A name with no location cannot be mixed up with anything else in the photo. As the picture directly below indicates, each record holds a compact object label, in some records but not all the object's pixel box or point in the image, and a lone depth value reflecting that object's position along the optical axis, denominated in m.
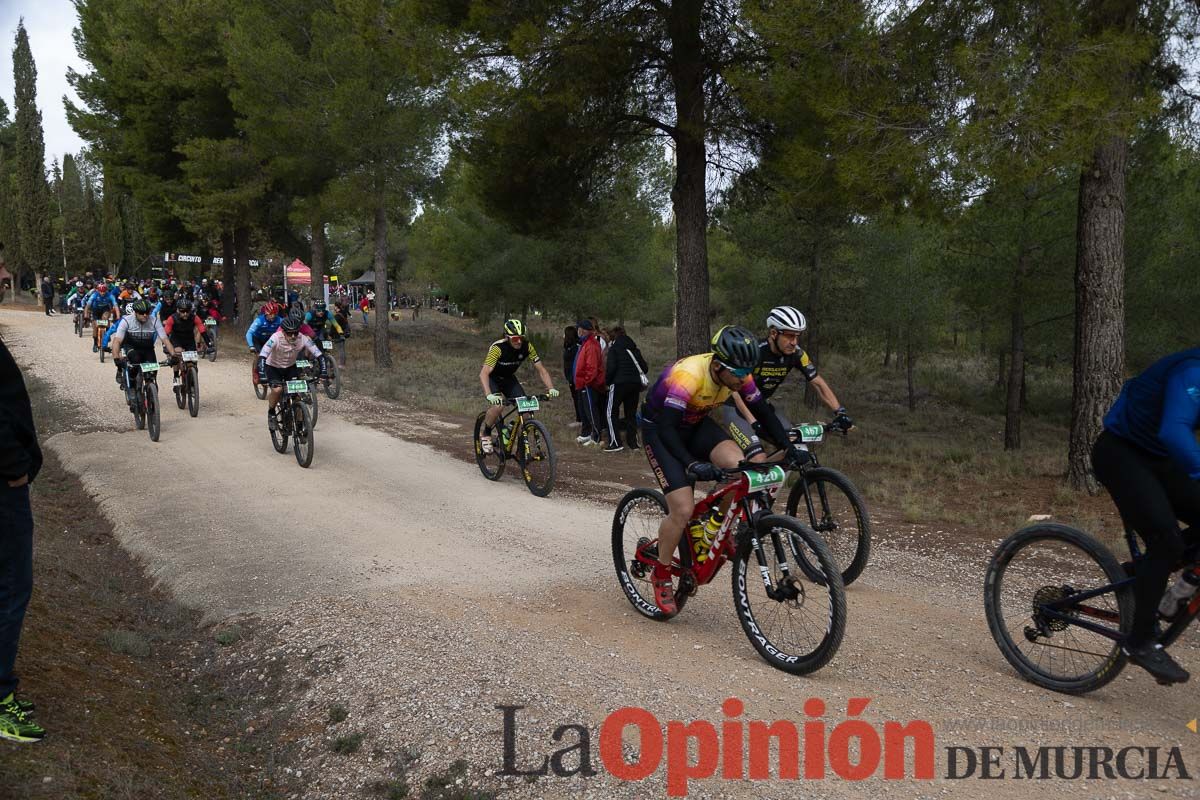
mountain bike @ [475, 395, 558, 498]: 9.99
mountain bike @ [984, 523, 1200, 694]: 4.34
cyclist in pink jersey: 12.25
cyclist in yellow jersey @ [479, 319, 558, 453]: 10.10
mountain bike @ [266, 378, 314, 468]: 11.49
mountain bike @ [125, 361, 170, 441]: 13.41
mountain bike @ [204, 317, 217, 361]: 24.52
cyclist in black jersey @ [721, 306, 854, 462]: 6.40
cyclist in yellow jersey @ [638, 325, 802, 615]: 5.12
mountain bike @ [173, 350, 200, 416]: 15.32
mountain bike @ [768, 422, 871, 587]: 6.21
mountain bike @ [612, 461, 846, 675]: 4.66
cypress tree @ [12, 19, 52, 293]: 51.94
